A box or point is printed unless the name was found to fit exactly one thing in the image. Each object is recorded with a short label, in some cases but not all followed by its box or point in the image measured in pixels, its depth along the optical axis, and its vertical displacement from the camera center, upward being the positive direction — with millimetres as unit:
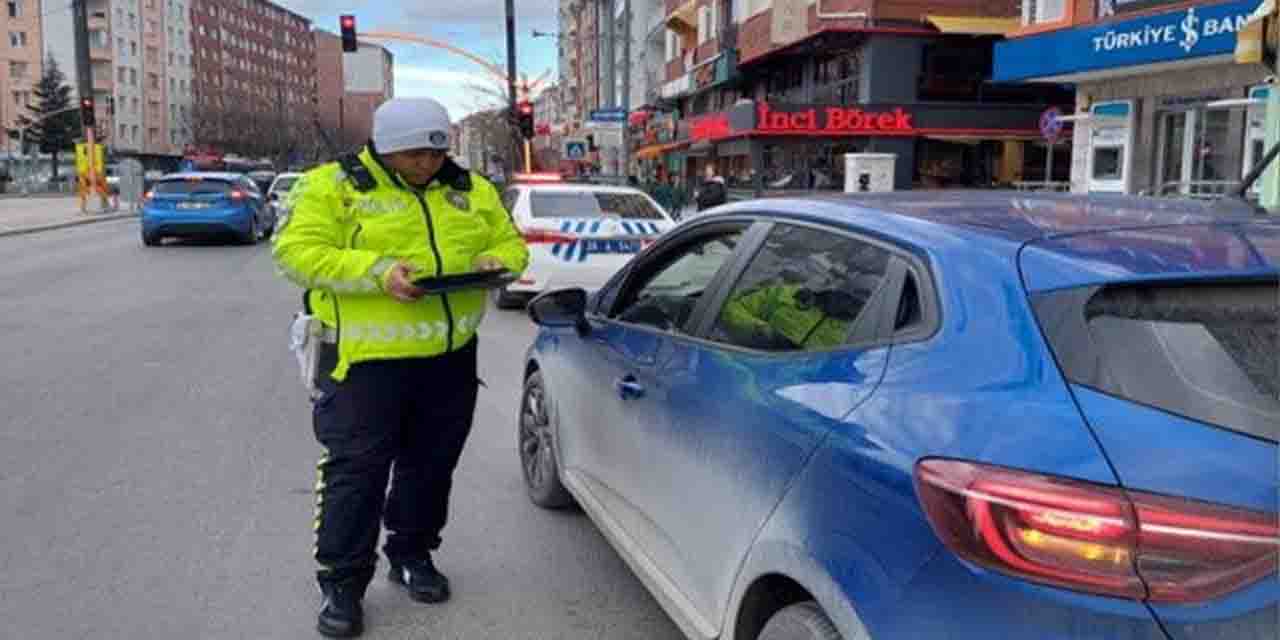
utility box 25688 +37
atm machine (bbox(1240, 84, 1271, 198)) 15172 +630
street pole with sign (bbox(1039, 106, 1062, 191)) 19531 +871
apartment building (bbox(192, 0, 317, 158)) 112312 +11273
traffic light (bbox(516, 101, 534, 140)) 31547 +1431
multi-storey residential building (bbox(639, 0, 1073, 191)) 29734 +1968
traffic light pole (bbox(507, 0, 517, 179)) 30562 +3162
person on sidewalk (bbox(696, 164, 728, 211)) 21938 -440
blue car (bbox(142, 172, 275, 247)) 20656 -748
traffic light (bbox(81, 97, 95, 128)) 34219 +1663
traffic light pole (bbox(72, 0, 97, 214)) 32531 +3323
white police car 11406 -678
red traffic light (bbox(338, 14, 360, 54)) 27312 +3315
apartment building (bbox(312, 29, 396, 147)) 121812 +8911
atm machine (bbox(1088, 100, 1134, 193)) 19422 +514
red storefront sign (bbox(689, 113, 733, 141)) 33788 +1409
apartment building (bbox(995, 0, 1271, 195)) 15847 +1448
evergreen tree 85500 +3598
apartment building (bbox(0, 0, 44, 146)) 91312 +8879
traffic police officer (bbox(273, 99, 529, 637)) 3498 -423
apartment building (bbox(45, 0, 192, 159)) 94375 +9034
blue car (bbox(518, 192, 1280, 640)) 1836 -483
